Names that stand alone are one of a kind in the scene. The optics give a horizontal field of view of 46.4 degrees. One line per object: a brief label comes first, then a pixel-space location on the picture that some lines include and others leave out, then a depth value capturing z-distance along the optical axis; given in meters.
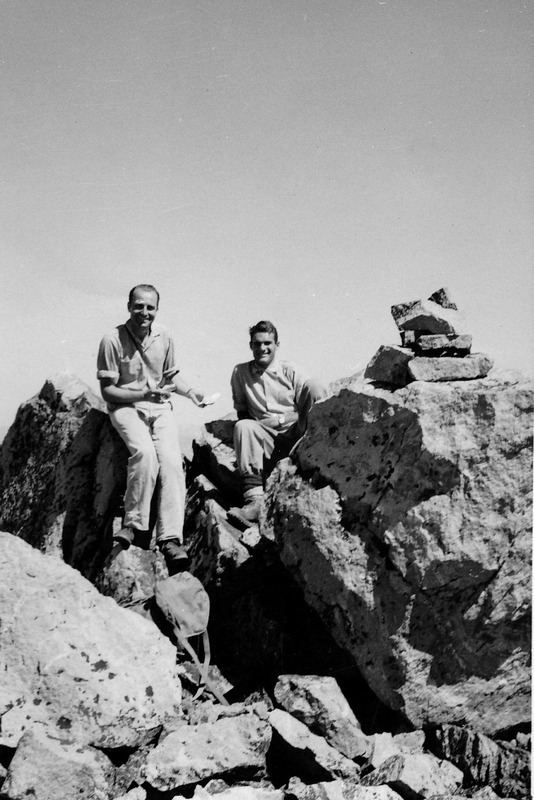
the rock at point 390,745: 5.31
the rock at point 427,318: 6.95
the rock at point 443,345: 6.79
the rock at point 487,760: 4.89
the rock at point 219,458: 8.34
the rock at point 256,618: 6.48
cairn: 6.52
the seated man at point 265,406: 7.95
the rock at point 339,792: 4.70
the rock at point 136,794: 4.79
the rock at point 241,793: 4.82
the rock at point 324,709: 5.42
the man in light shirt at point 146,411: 7.30
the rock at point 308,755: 5.14
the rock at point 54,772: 4.69
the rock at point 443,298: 7.40
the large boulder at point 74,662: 5.18
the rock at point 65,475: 8.09
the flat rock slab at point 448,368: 6.46
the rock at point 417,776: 4.81
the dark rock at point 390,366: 6.65
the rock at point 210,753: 4.95
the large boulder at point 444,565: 5.69
